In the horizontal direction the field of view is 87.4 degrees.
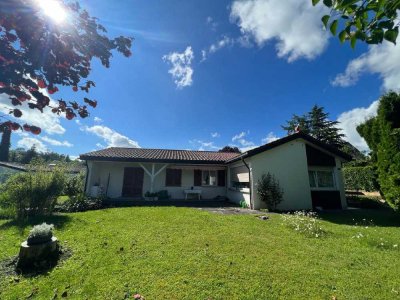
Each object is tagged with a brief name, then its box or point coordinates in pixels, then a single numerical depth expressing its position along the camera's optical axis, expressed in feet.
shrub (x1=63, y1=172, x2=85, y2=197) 45.70
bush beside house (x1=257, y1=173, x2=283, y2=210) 38.70
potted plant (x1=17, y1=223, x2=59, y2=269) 14.53
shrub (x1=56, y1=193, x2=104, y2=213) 34.83
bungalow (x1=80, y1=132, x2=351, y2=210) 42.09
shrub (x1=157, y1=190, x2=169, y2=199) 50.29
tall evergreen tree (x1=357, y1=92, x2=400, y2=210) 29.68
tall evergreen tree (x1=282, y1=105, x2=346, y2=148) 114.32
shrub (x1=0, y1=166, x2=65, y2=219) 27.30
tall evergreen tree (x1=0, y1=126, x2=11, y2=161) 110.42
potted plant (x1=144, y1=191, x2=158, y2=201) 48.80
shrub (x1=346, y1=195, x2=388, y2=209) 46.09
